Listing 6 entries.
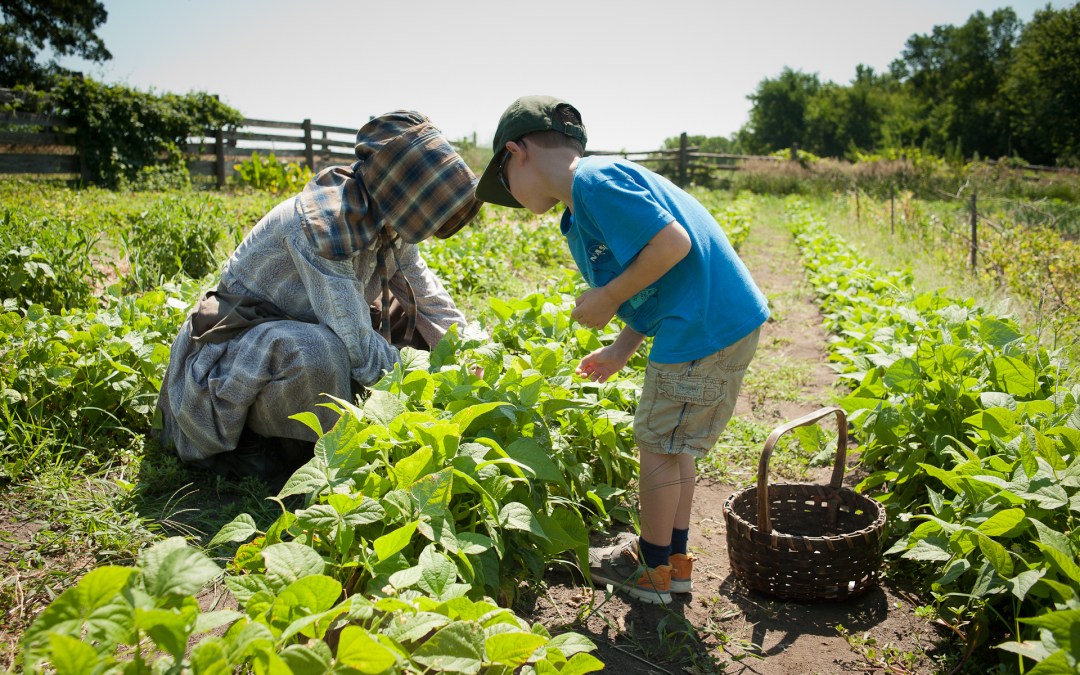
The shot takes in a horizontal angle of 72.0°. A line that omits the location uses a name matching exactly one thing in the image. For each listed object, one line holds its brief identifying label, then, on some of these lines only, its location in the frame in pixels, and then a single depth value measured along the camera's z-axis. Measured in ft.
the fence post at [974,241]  20.44
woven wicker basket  6.63
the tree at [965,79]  140.77
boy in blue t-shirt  6.42
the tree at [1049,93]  115.65
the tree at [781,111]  174.60
